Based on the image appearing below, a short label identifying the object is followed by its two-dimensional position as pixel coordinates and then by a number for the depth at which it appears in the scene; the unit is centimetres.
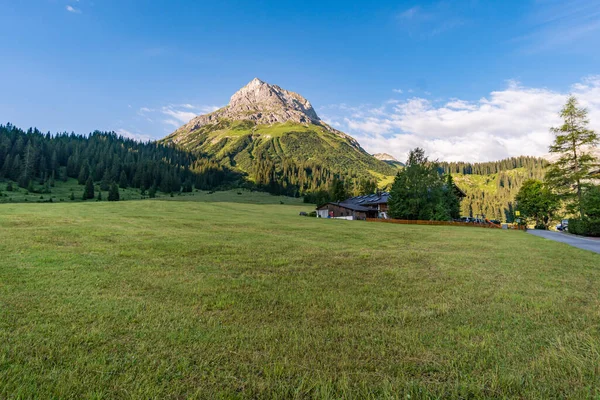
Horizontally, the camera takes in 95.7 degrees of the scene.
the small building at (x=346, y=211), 7231
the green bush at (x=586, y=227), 3403
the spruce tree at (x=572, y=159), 3809
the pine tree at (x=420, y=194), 5381
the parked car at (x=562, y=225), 5390
